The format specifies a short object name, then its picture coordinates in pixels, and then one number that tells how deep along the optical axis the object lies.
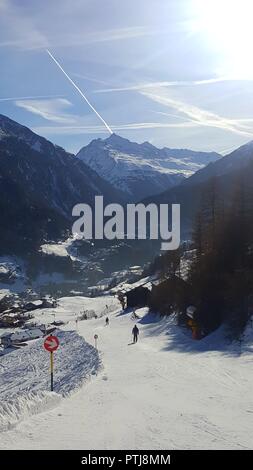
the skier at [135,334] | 40.78
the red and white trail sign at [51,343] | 22.11
